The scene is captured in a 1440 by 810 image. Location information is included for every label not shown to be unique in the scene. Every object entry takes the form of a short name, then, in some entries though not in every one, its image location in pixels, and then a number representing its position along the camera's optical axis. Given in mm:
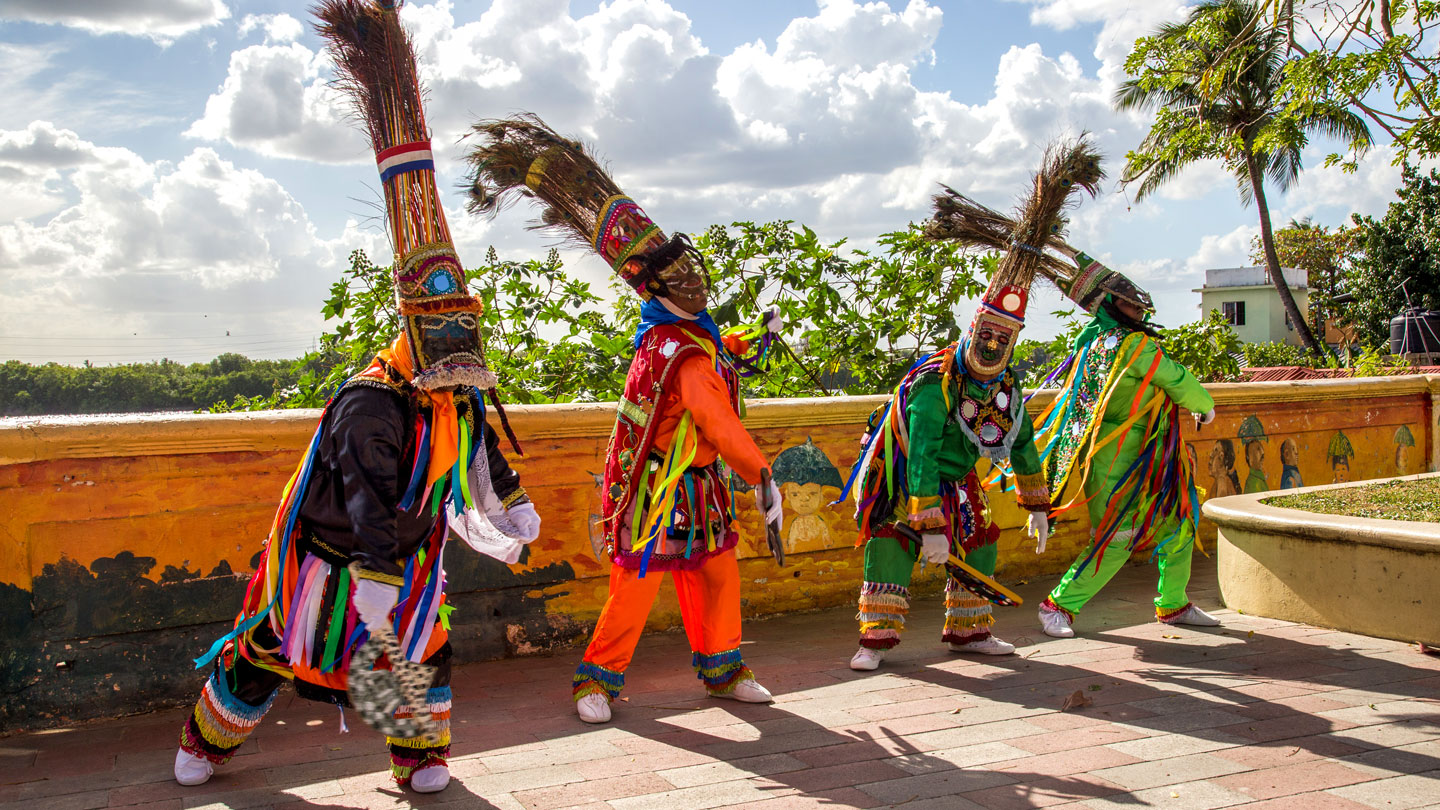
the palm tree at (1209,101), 6715
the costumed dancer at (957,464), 4742
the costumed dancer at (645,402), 4133
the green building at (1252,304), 40500
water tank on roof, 19312
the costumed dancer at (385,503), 3072
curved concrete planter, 4785
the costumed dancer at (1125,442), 5461
